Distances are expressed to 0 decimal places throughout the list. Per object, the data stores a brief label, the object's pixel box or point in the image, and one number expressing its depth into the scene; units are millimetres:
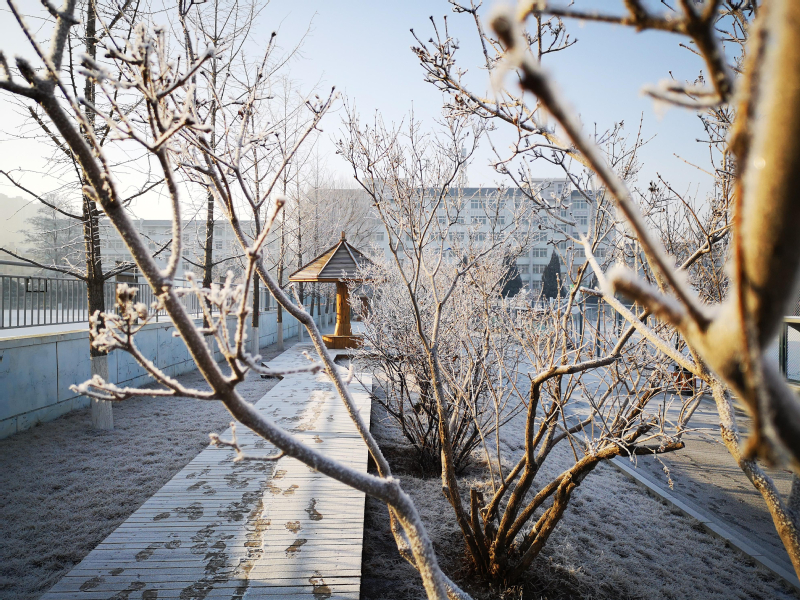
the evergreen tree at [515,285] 36469
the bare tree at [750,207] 396
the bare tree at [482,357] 2938
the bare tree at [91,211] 5953
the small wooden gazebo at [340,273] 13789
